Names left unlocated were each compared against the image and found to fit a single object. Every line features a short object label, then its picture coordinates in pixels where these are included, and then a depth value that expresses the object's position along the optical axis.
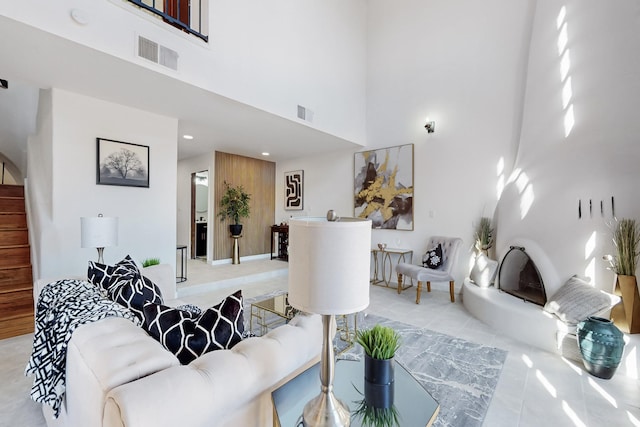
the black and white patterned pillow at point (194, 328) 1.07
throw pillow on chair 3.96
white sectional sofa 0.71
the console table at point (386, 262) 4.58
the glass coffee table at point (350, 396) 1.03
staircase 2.72
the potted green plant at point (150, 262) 3.39
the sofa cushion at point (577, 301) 2.29
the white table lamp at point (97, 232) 2.36
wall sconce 4.38
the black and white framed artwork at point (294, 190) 6.38
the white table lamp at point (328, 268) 0.81
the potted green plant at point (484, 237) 3.75
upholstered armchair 3.72
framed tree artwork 3.27
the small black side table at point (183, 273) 4.38
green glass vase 2.06
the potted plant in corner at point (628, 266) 2.29
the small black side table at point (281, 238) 6.43
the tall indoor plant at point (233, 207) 5.91
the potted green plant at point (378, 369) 1.17
